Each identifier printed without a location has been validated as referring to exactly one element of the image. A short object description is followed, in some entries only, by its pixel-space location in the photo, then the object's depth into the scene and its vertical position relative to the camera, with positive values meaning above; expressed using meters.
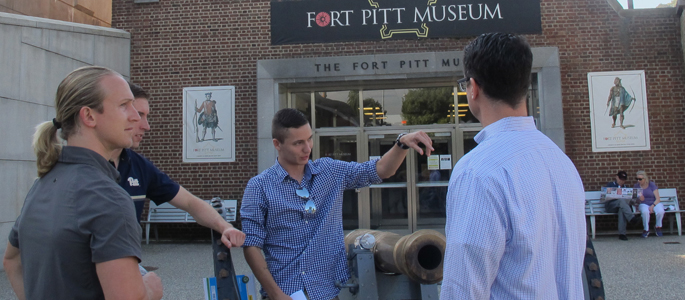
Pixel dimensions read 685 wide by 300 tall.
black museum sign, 10.49 +3.54
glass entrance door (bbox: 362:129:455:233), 11.02 -0.42
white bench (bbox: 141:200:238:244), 10.55 -0.85
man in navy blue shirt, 2.42 -0.04
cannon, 2.58 -0.54
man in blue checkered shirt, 2.51 -0.23
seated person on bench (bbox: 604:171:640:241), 9.73 -0.84
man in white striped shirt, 1.26 -0.09
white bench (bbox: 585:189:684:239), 9.93 -0.75
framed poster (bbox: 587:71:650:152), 10.17 +1.23
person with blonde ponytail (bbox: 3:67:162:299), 1.33 -0.09
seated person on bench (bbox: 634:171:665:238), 9.73 -0.70
